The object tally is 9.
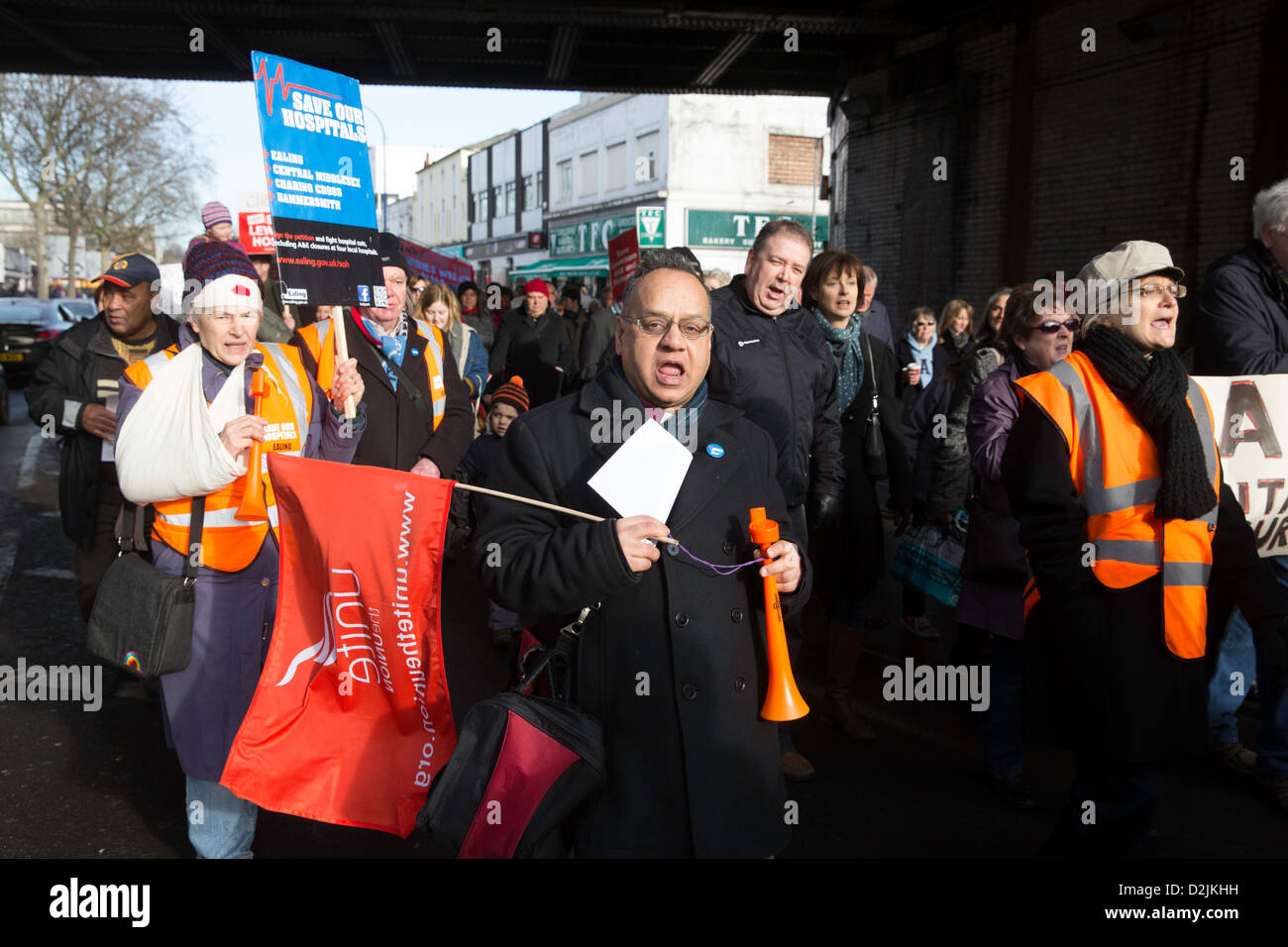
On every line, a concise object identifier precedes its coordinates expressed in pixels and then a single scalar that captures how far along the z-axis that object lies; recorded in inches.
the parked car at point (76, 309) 938.7
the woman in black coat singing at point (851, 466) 196.7
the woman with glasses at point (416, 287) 436.0
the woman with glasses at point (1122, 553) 116.0
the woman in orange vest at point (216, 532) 129.7
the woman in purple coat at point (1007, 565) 169.6
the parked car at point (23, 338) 842.2
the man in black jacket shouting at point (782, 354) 168.4
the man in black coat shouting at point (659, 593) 93.7
